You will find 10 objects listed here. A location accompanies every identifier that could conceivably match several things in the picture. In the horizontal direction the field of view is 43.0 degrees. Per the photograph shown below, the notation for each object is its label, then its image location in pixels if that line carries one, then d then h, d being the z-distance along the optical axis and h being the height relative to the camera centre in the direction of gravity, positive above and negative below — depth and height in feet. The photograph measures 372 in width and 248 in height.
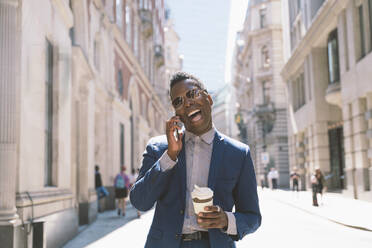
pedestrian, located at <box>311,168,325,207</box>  58.50 -2.52
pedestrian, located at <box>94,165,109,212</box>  56.13 -2.11
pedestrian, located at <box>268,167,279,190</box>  107.96 -2.99
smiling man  7.26 -0.19
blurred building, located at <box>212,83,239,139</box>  301.88 +40.61
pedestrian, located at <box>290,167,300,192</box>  85.40 -2.57
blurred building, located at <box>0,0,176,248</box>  22.84 +4.08
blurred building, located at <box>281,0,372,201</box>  62.03 +12.41
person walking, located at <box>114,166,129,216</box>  53.06 -2.50
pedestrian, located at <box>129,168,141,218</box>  65.33 -1.48
